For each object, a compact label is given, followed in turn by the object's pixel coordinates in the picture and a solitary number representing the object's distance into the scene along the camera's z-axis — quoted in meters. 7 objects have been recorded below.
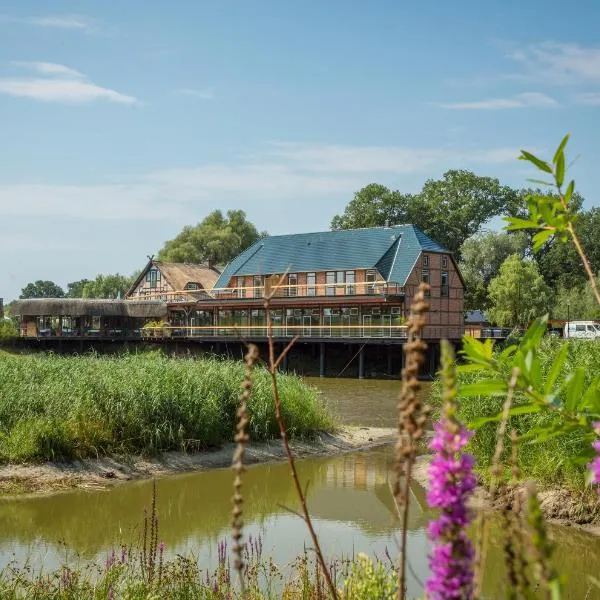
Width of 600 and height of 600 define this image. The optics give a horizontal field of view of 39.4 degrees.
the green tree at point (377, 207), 70.25
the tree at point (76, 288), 117.44
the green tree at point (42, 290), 138.62
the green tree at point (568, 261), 65.50
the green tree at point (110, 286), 96.18
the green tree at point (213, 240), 74.44
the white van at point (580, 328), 48.56
